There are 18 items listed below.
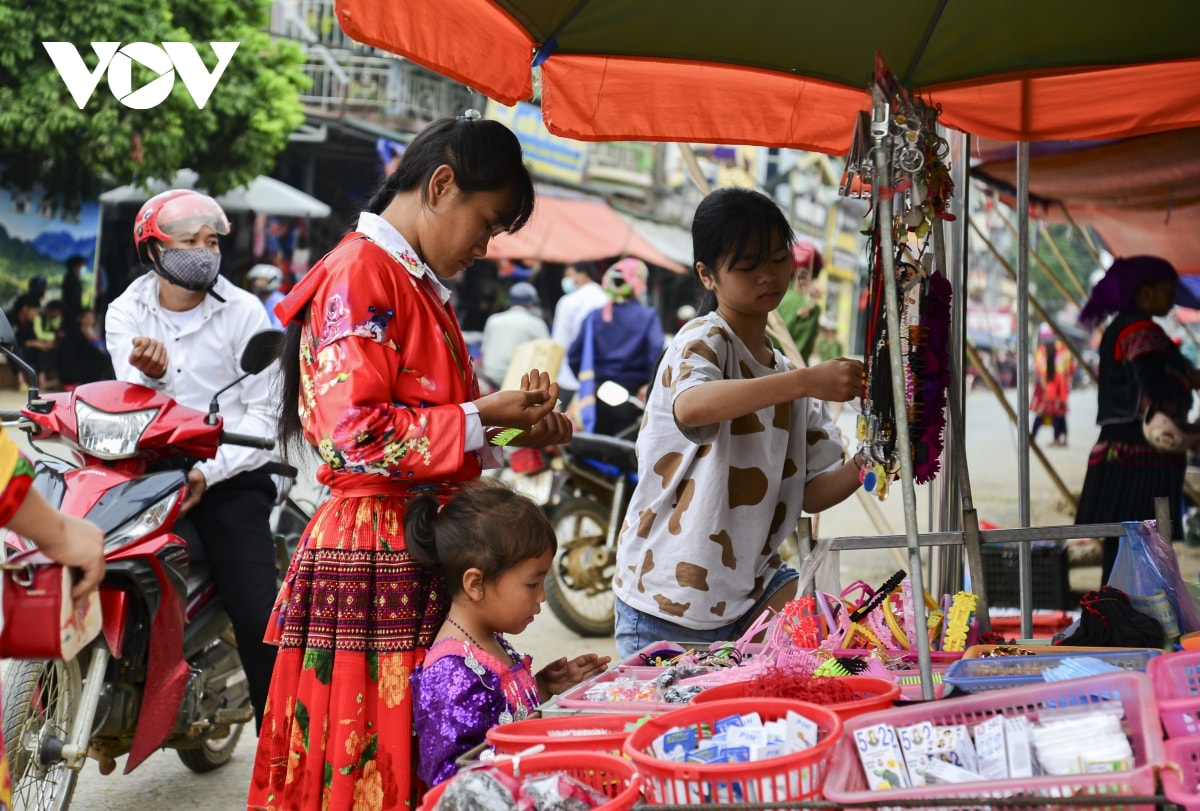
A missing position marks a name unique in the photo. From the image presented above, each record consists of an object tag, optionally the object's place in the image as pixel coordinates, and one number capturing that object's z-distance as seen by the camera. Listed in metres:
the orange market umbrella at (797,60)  2.79
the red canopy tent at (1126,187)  5.36
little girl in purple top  2.00
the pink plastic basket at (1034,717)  1.48
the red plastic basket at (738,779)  1.49
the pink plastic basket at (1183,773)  1.46
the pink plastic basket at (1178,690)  1.66
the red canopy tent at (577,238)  18.08
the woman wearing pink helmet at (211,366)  3.41
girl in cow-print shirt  2.68
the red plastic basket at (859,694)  1.80
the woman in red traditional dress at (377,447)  2.01
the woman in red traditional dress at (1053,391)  17.11
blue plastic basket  2.02
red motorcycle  2.99
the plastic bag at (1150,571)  2.47
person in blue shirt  7.94
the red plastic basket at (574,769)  1.59
